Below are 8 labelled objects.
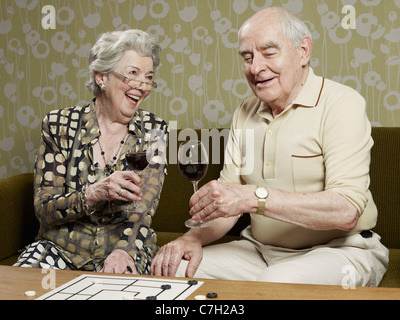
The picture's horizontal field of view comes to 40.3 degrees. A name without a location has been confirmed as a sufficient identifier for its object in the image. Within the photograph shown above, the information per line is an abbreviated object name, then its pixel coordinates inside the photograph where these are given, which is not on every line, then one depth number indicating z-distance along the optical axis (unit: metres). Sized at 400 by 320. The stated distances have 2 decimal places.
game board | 1.19
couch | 2.19
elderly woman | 1.85
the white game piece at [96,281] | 1.29
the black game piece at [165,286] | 1.24
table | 1.18
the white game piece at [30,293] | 1.22
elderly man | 1.53
